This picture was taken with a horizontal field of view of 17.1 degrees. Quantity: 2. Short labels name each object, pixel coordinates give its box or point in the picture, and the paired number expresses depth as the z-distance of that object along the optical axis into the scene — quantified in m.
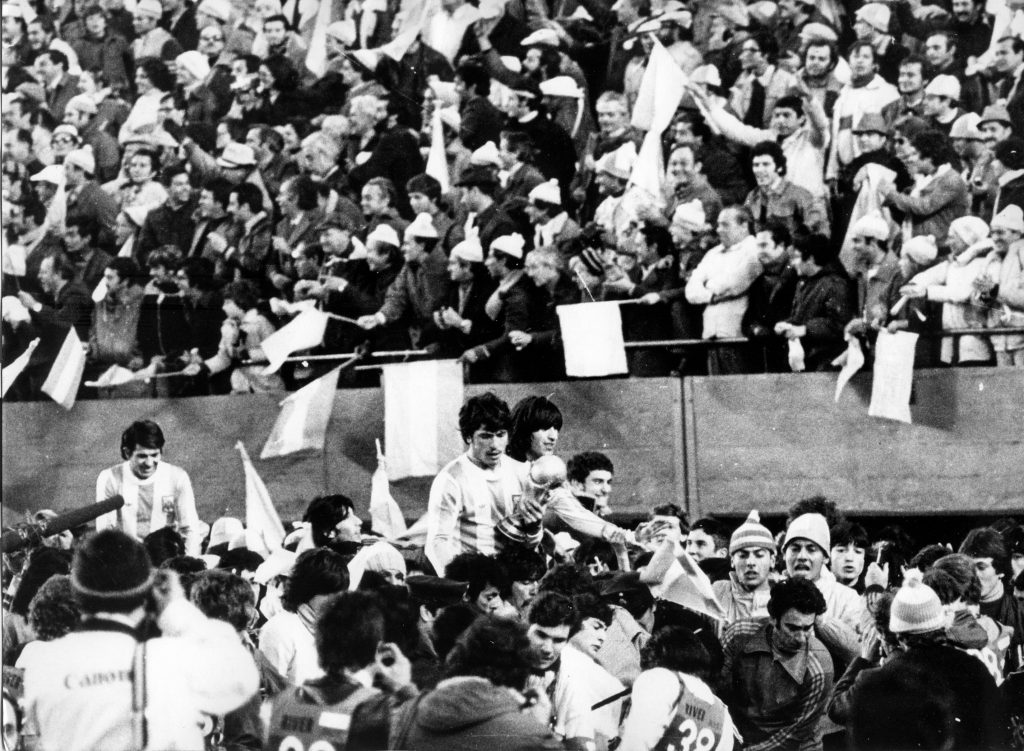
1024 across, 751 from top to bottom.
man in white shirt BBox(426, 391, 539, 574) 14.65
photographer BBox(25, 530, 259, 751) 10.87
